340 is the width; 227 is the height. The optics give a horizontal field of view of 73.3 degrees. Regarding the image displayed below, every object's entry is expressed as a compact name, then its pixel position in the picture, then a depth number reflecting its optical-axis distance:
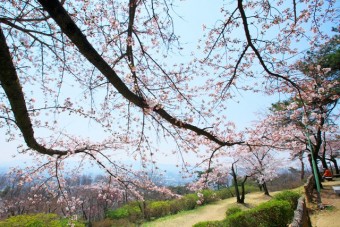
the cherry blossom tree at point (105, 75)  2.15
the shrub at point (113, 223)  15.09
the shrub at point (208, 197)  19.83
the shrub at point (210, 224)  8.25
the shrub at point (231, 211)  12.11
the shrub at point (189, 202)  18.73
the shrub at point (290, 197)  10.12
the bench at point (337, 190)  10.71
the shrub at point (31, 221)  7.16
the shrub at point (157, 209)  17.53
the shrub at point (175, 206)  18.41
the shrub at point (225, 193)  21.43
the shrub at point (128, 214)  16.94
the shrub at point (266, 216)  7.95
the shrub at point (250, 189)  23.01
